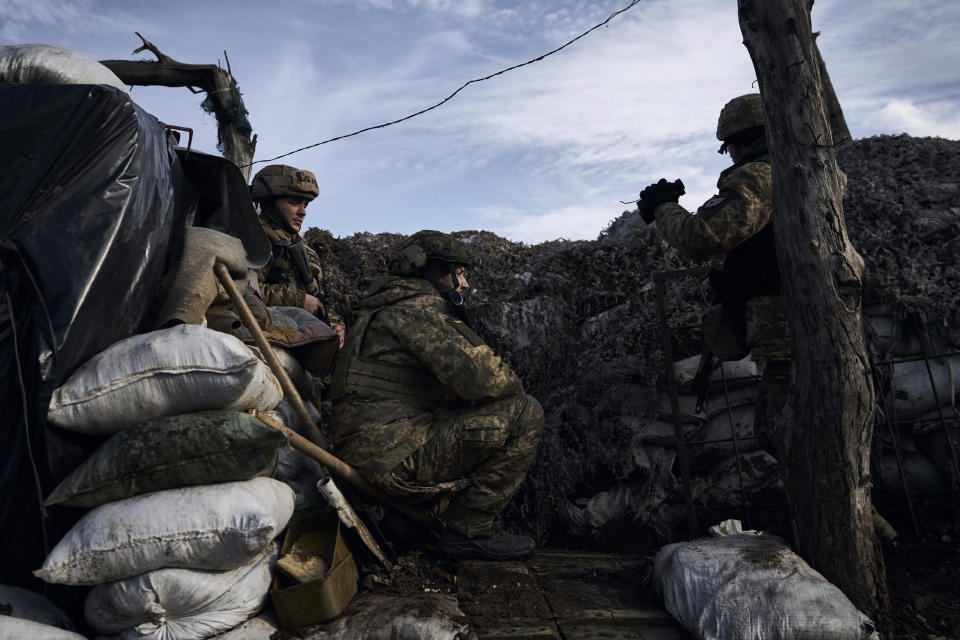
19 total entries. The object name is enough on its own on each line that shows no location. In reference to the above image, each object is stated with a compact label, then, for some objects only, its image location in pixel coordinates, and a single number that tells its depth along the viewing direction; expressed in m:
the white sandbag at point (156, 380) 2.57
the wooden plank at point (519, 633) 2.72
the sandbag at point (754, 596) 2.47
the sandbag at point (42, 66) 2.94
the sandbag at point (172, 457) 2.53
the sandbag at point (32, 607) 2.43
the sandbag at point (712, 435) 4.42
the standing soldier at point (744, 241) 3.33
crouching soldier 3.58
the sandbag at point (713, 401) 4.49
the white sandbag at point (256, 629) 2.59
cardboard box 2.68
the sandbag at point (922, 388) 4.04
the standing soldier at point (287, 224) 4.84
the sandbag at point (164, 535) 2.43
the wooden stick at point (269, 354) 3.20
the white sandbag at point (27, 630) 2.24
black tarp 2.57
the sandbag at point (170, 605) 2.48
